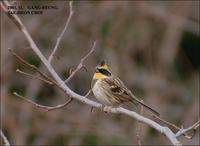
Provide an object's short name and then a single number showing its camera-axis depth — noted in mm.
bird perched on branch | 10414
